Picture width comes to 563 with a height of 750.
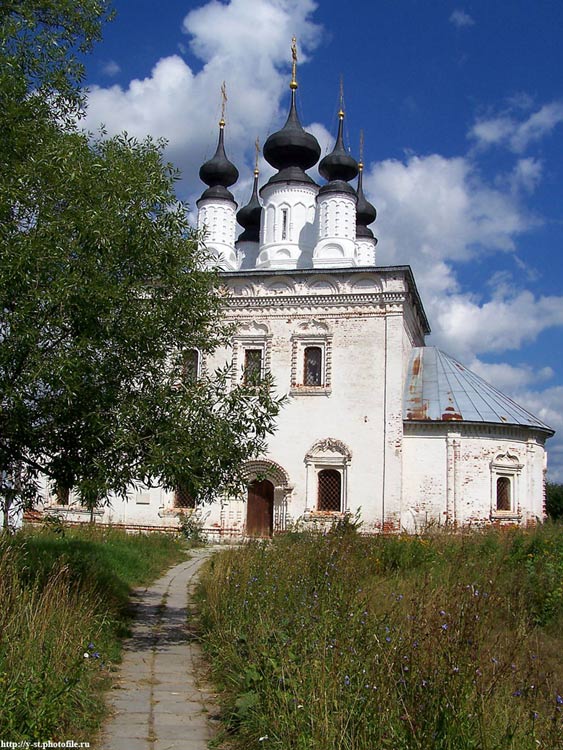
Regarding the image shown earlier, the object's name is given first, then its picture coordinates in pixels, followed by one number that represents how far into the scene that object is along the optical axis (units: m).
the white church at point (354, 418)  20.17
